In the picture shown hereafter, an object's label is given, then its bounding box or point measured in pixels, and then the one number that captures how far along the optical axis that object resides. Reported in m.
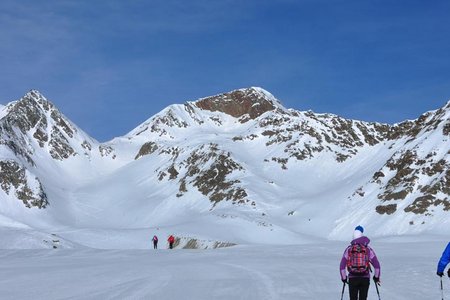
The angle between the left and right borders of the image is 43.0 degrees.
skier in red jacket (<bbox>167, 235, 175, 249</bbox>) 52.17
